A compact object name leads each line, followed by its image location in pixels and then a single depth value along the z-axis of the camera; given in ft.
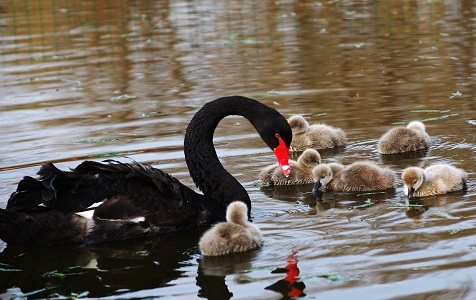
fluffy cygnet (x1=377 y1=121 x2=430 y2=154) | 57.16
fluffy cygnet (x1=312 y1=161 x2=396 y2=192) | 49.65
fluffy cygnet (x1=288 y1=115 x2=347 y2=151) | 60.34
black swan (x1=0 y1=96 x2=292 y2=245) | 43.21
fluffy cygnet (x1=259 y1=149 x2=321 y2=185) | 53.06
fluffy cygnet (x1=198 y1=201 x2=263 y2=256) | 39.91
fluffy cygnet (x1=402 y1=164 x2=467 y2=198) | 46.88
